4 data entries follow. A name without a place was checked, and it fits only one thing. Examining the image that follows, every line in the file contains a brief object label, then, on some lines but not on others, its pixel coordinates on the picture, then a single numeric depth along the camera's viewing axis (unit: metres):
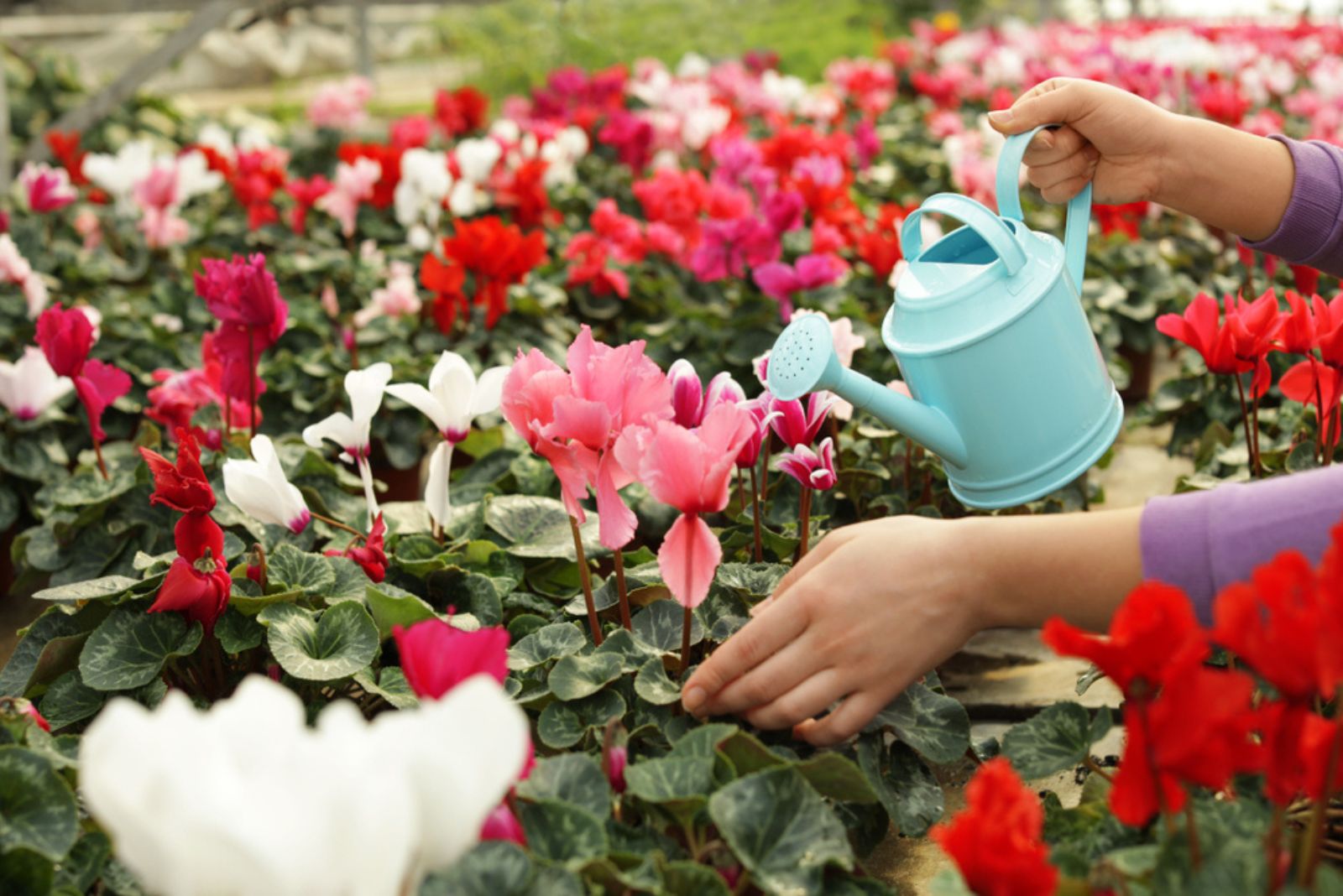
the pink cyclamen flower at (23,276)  2.43
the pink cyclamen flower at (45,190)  3.24
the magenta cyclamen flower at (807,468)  1.34
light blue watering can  1.26
